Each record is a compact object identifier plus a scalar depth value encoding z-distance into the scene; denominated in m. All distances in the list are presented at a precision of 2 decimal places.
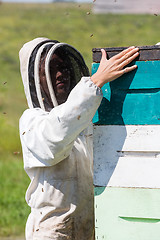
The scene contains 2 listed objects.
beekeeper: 5.22
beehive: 5.26
